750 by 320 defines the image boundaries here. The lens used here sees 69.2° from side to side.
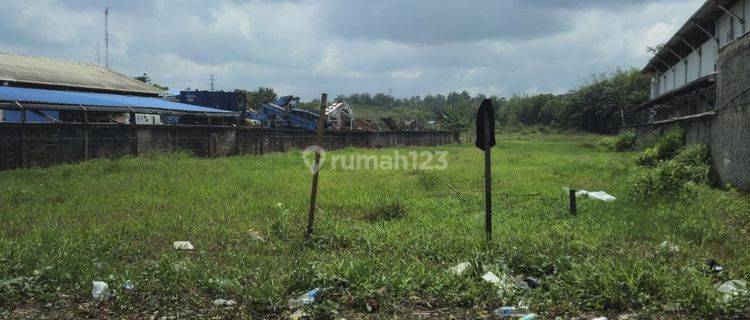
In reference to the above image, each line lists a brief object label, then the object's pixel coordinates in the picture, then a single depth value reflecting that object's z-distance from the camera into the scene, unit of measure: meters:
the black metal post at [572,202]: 7.94
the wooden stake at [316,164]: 5.87
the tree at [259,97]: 53.50
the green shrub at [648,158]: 15.99
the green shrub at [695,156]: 12.12
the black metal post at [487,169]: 5.63
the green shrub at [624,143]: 27.66
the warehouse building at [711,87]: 9.78
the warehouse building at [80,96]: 19.66
